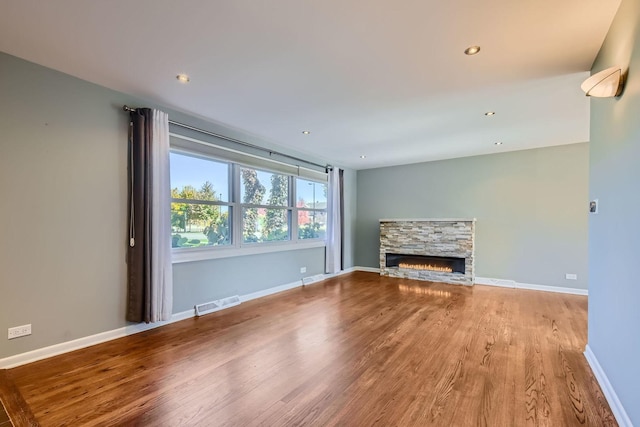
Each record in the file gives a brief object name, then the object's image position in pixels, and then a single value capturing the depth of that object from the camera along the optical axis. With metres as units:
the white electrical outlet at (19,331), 2.42
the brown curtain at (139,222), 3.12
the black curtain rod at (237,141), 3.15
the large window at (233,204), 3.76
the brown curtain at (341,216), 6.61
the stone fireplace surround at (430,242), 5.70
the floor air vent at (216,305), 3.84
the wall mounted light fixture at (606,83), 1.84
